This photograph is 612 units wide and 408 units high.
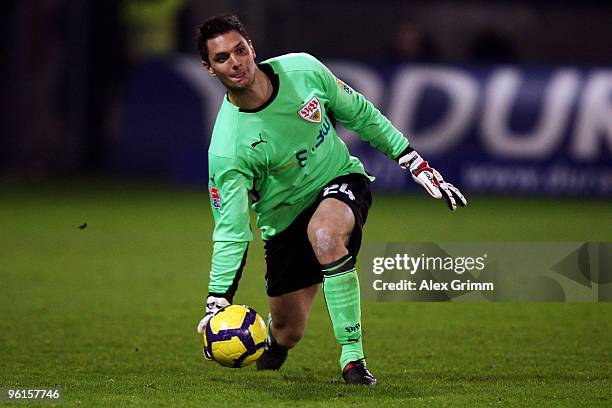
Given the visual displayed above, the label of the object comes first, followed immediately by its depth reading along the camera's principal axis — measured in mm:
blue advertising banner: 33031
